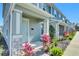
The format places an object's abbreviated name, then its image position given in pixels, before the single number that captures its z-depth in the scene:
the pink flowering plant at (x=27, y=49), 2.30
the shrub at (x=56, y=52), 2.53
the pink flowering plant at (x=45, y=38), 2.98
